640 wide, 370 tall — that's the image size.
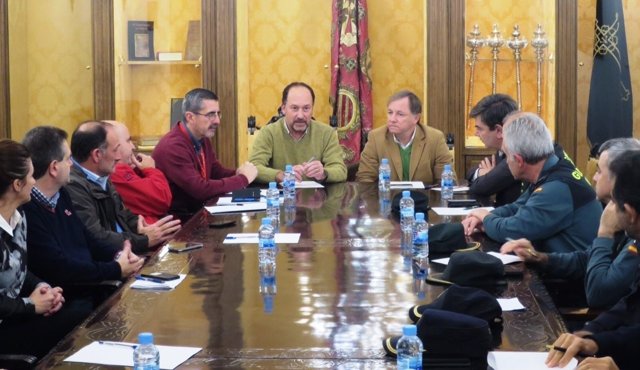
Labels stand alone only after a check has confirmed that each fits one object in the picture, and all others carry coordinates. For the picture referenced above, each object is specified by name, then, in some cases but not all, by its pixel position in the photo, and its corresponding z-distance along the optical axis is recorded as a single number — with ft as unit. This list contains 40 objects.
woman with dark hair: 10.53
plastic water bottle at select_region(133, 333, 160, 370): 6.86
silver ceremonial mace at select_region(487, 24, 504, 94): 25.62
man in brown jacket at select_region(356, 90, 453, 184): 21.03
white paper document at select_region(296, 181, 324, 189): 19.81
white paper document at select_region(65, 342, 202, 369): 7.42
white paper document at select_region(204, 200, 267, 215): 16.20
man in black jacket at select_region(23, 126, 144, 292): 12.06
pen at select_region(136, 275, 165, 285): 10.32
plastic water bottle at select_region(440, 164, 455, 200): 18.02
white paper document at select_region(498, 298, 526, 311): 8.99
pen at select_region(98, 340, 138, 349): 7.85
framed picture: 26.00
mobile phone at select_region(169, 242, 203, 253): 12.37
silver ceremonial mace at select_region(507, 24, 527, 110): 25.68
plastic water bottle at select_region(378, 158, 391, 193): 19.01
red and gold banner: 26.13
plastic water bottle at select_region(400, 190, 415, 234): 13.20
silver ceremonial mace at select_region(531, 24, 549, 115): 25.50
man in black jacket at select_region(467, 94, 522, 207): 17.52
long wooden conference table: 7.72
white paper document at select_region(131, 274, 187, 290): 10.11
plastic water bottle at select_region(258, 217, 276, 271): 11.09
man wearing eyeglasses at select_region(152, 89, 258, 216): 18.75
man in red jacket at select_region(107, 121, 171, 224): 17.16
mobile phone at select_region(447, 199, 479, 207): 16.32
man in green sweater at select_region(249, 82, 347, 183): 21.17
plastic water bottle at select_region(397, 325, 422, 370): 6.86
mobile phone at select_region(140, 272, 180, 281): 10.37
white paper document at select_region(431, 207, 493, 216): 15.43
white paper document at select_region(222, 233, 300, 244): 13.08
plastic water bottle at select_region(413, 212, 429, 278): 11.19
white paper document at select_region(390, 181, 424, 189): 19.61
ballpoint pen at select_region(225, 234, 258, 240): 13.38
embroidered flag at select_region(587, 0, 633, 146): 24.99
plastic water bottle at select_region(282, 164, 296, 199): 17.92
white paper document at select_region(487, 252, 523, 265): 11.34
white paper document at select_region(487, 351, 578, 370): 7.27
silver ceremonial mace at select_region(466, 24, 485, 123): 25.45
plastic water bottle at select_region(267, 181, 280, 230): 15.09
